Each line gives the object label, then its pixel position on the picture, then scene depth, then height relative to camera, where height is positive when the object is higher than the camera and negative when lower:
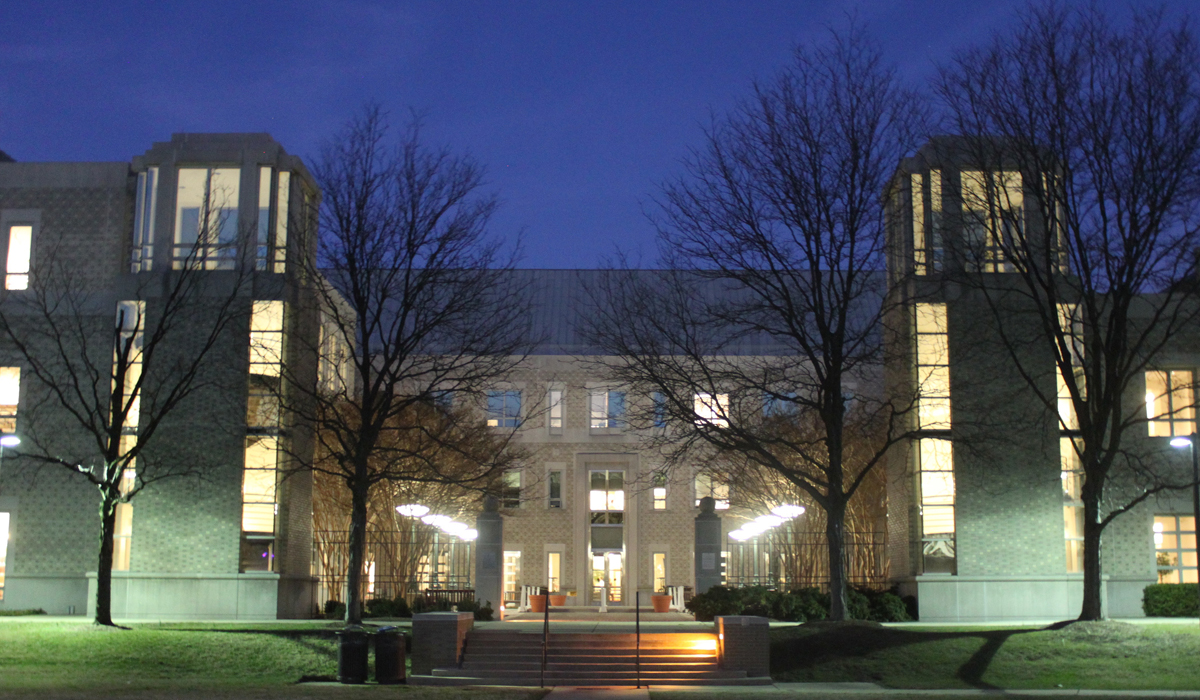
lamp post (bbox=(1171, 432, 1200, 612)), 24.94 +1.31
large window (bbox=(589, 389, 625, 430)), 52.59 +5.15
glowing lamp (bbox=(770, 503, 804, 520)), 34.49 +0.49
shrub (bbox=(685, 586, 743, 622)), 29.72 -1.88
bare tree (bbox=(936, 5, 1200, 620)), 23.81 +6.73
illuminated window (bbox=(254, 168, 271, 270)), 32.53 +8.37
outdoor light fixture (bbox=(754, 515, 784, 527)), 39.46 +0.24
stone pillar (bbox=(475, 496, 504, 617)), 32.28 -0.90
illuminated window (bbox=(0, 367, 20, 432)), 32.97 +3.37
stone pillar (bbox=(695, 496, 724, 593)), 33.25 -0.65
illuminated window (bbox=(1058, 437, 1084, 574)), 32.38 +0.45
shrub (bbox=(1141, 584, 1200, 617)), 30.38 -1.70
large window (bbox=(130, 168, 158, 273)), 32.62 +8.10
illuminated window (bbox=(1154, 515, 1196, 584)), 32.28 -0.44
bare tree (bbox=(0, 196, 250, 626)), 31.14 +4.81
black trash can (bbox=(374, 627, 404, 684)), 22.14 -2.46
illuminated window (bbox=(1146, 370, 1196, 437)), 32.88 +3.56
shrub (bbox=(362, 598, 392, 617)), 32.75 -2.33
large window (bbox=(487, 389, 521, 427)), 51.94 +5.05
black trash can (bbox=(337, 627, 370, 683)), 22.00 -2.42
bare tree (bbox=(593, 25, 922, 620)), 25.73 +4.94
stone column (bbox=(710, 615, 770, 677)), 22.16 -2.16
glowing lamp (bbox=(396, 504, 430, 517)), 34.45 +0.40
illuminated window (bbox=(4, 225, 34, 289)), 33.59 +7.26
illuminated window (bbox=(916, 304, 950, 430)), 32.62 +4.66
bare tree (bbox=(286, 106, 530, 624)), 27.05 +5.07
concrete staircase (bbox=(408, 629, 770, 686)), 21.86 -2.53
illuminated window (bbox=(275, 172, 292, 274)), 33.00 +8.34
